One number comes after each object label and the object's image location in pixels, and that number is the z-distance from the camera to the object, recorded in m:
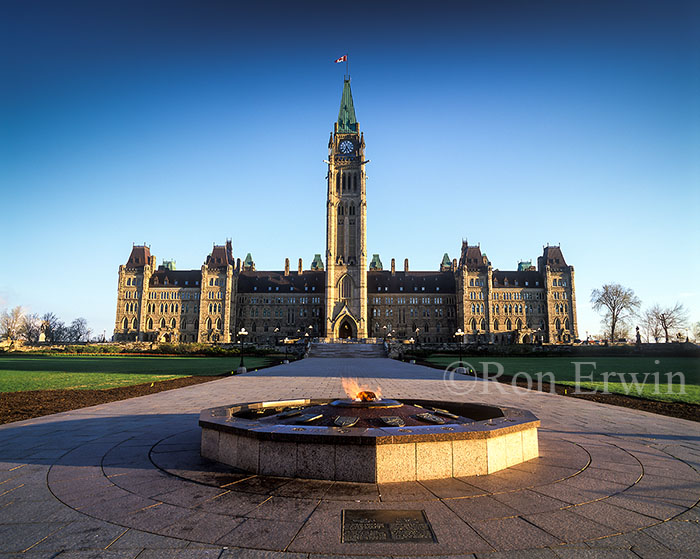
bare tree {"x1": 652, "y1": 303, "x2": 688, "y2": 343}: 84.33
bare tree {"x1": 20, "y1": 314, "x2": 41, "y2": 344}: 98.15
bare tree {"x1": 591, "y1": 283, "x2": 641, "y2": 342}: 81.94
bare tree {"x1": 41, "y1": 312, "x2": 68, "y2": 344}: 105.96
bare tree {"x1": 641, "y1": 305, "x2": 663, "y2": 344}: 88.15
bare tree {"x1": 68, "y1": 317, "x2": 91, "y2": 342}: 118.18
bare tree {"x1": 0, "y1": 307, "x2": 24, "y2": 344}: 92.91
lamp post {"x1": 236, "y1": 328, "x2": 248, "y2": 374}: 27.52
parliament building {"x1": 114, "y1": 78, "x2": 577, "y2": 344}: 94.56
